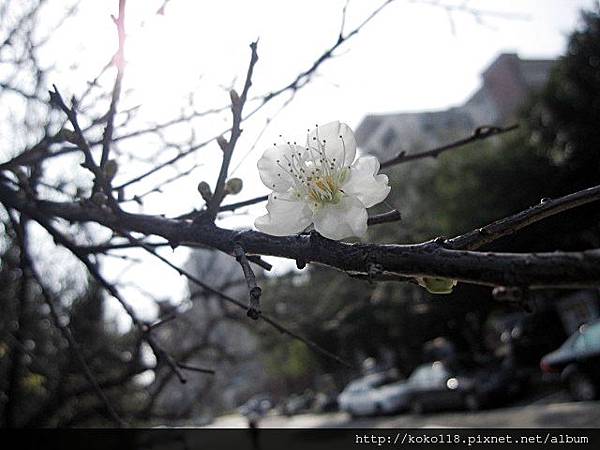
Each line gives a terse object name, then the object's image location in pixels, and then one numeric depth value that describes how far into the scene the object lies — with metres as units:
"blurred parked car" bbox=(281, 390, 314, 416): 27.72
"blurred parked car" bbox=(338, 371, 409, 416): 15.38
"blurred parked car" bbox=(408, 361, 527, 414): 11.70
